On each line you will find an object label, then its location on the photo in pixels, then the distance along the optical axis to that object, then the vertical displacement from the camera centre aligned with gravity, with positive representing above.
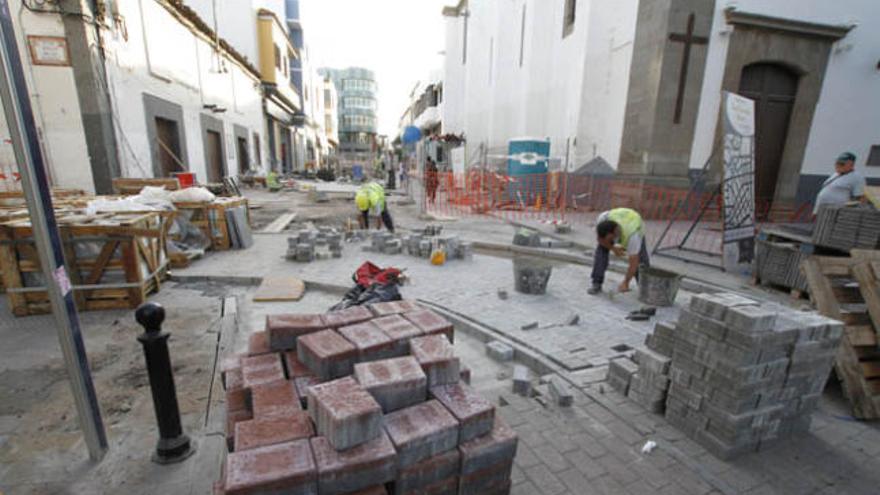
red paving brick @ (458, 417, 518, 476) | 1.96 -1.42
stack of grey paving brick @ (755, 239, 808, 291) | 5.23 -1.29
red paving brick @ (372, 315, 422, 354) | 2.51 -1.09
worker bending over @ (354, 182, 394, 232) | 9.07 -0.92
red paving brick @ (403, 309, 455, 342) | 2.68 -1.10
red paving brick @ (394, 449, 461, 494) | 1.85 -1.47
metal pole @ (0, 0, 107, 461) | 1.85 -0.38
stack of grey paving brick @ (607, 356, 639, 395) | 3.17 -1.66
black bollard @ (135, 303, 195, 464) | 2.34 -1.40
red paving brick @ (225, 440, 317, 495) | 1.58 -1.26
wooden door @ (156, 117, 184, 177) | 11.84 +0.37
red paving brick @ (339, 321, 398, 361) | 2.36 -1.08
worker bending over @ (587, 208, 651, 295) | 5.27 -0.93
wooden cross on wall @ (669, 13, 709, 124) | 9.86 +3.08
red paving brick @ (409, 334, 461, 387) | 2.21 -1.10
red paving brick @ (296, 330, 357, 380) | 2.23 -1.10
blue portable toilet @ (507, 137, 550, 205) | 14.03 -0.07
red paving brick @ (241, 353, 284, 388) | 2.24 -1.22
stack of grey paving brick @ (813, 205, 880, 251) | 4.43 -0.65
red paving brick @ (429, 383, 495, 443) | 1.98 -1.24
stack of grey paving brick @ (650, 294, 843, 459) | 2.43 -1.28
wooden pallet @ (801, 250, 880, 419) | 2.99 -1.13
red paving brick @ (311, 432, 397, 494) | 1.68 -1.29
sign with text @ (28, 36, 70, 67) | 8.12 +2.14
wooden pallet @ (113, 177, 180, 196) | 8.55 -0.58
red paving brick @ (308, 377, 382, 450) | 1.72 -1.11
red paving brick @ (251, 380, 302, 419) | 2.00 -1.24
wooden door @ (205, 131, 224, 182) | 15.60 +0.07
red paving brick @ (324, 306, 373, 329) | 2.78 -1.12
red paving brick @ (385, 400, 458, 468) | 1.84 -1.26
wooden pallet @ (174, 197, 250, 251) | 7.28 -1.11
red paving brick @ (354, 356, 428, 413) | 1.99 -1.10
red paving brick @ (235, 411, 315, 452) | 1.80 -1.25
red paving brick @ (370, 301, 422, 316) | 3.01 -1.12
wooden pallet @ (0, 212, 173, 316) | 4.27 -1.18
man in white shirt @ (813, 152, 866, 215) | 6.12 -0.21
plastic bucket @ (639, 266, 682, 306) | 5.09 -1.51
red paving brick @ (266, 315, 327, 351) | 2.57 -1.09
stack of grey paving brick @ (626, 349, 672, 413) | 2.91 -1.59
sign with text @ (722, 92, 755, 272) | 6.34 -0.23
